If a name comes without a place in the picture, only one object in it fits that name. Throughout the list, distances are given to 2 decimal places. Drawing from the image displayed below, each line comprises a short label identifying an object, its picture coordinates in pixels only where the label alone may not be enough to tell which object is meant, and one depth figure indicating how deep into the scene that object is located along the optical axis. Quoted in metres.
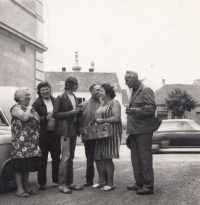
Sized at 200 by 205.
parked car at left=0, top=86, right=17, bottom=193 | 6.49
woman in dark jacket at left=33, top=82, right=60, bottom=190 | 7.19
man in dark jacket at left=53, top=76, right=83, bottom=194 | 6.89
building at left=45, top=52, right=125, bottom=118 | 70.81
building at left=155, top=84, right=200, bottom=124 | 74.94
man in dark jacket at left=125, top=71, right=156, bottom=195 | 6.54
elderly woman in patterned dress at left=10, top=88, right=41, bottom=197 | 6.48
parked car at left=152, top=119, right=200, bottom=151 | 16.08
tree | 71.06
